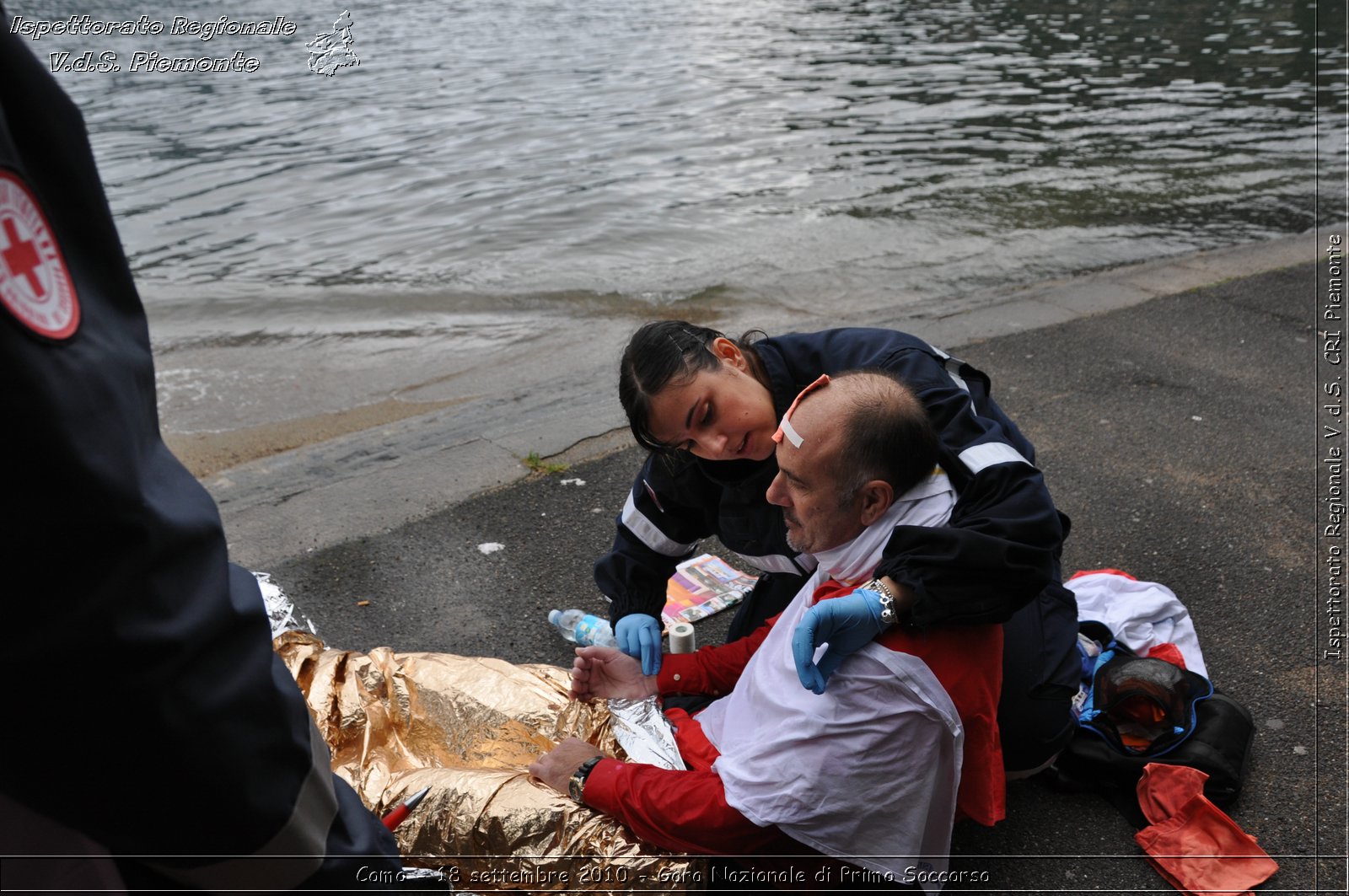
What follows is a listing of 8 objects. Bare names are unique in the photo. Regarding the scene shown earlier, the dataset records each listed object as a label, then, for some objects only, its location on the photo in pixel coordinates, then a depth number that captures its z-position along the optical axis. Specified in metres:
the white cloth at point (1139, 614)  2.73
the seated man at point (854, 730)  1.98
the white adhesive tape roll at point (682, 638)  2.79
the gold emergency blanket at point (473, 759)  2.01
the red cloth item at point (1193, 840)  2.16
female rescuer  1.94
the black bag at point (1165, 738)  2.34
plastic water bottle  2.91
